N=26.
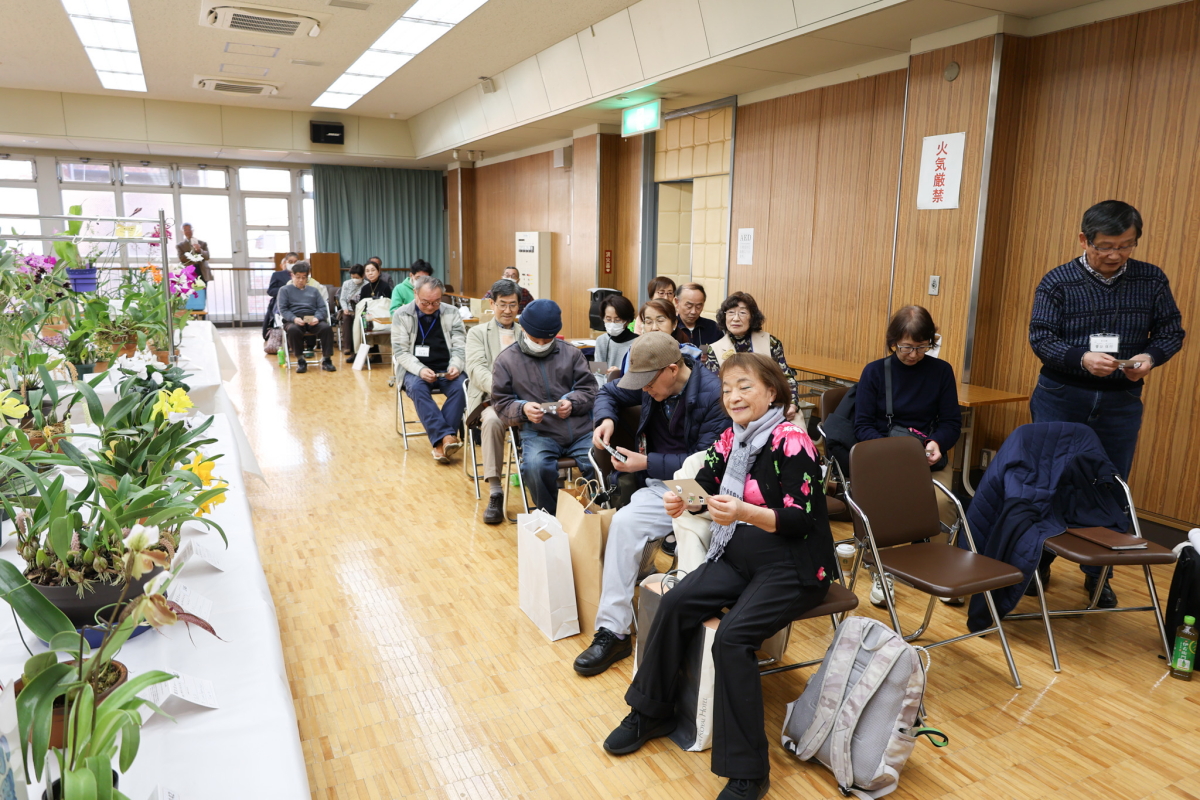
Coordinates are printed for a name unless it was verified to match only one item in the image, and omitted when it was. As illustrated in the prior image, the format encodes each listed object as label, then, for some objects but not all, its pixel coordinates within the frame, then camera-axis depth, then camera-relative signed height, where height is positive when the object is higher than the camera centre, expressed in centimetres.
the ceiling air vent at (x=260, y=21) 717 +213
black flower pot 163 -73
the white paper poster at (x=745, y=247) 747 +11
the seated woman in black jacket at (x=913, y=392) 392 -66
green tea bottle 306 -147
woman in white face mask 544 -53
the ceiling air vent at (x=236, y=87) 1059 +222
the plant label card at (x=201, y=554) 211 -84
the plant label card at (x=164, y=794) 125 -88
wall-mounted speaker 1316 +195
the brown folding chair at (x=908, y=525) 288 -104
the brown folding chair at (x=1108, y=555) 303 -111
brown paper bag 315 -117
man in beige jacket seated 482 -74
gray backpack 235 -134
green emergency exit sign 802 +143
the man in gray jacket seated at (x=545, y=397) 425 -79
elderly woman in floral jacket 235 -98
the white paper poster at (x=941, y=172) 518 +60
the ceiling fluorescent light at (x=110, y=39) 729 +219
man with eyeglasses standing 352 -31
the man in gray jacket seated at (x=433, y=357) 596 -81
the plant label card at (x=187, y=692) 148 -84
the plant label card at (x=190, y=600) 181 -82
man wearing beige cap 306 -80
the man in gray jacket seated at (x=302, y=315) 1025 -85
